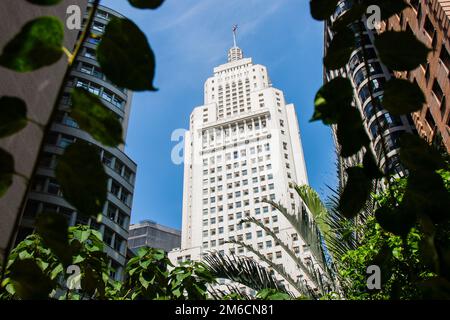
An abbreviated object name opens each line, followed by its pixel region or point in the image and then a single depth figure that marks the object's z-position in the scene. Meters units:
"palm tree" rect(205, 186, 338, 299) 8.53
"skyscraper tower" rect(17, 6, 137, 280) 30.94
